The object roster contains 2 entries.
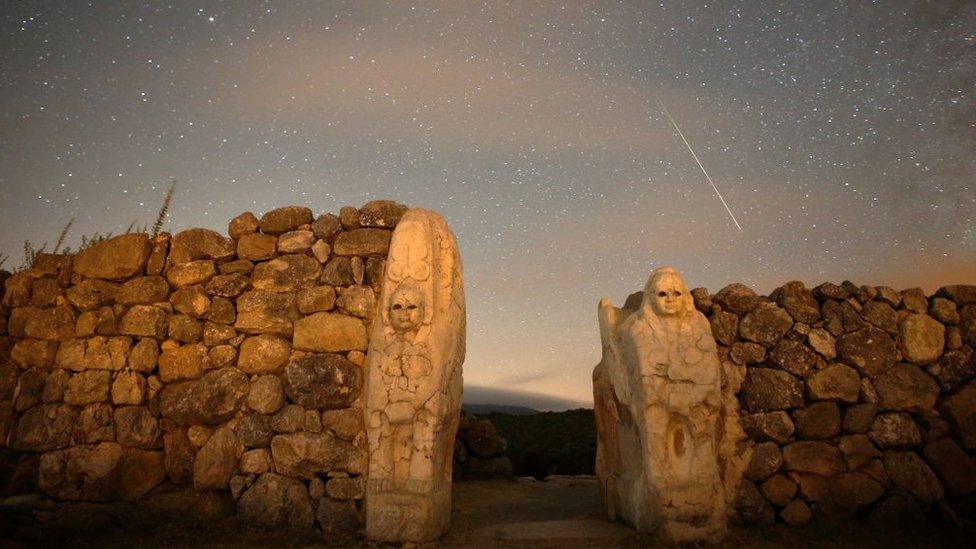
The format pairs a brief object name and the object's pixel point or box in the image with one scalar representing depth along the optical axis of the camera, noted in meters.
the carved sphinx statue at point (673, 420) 5.91
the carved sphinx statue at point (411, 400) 5.86
